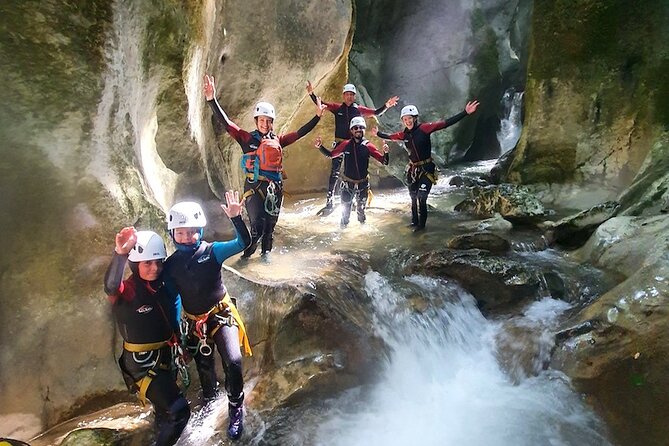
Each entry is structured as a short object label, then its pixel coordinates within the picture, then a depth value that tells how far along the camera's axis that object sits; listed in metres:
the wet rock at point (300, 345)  5.05
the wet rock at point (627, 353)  4.34
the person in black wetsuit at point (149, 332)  3.87
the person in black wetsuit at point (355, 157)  8.99
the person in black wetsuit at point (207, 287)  4.15
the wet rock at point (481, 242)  7.92
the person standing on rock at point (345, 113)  10.80
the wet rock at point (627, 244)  5.97
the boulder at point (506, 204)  9.32
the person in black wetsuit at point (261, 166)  6.60
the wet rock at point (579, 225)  8.12
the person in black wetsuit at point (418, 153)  8.63
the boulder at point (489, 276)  6.78
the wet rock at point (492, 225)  9.22
